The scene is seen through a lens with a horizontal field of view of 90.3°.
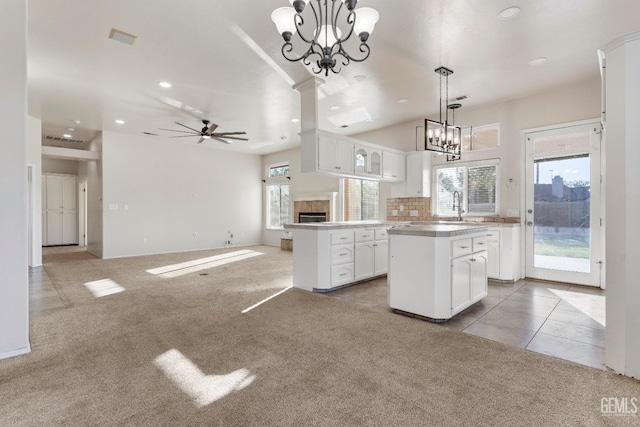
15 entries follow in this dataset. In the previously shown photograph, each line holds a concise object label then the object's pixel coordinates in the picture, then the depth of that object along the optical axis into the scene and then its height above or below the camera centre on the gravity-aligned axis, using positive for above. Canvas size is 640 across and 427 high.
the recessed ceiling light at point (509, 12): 2.97 +1.90
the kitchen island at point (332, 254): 4.39 -0.62
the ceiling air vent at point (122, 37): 3.39 +1.92
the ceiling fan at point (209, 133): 6.25 +1.60
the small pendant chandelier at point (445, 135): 4.31 +1.06
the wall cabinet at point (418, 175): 6.26 +0.73
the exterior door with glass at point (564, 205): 4.67 +0.11
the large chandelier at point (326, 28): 2.28 +1.36
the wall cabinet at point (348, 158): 4.75 +0.92
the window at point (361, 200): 7.52 +0.31
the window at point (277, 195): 9.96 +0.55
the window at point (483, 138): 5.64 +1.33
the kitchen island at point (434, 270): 3.13 -0.60
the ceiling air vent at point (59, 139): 8.12 +1.94
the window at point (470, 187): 5.62 +0.45
